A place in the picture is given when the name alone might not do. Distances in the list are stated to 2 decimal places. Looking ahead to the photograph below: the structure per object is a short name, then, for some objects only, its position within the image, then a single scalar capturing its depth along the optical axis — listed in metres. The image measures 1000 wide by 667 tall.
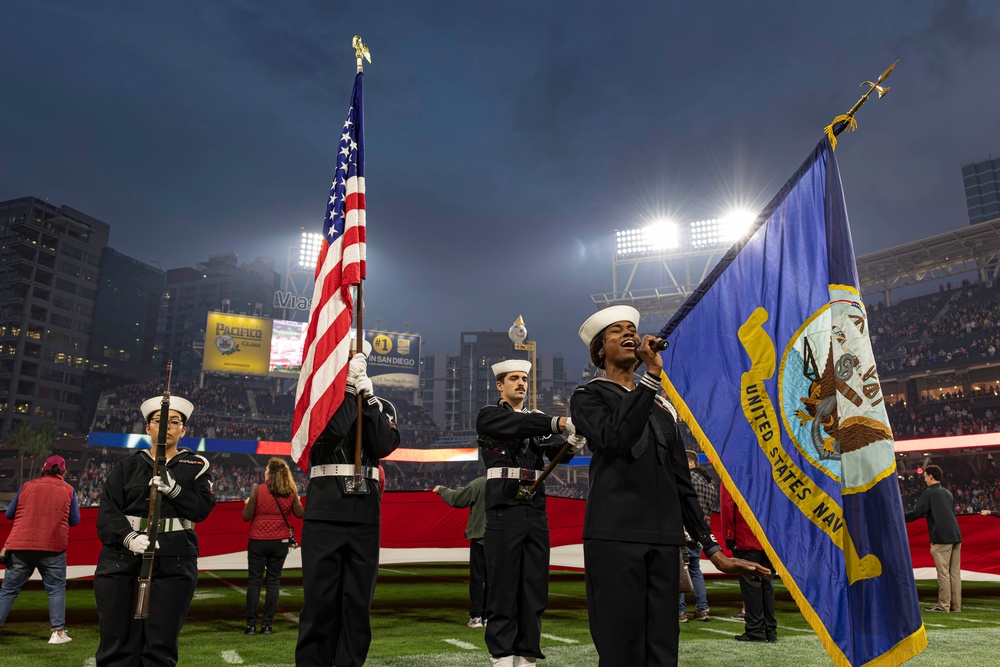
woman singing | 3.48
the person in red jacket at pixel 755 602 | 8.40
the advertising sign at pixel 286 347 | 56.53
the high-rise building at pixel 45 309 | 85.06
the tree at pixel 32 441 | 69.38
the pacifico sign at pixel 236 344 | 54.81
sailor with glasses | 5.17
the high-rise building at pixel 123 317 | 109.62
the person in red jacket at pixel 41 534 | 8.77
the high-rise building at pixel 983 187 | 179.61
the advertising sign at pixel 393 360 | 64.38
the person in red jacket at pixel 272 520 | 9.38
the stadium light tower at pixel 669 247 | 46.12
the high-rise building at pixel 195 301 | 140.31
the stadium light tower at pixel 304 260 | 67.21
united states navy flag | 4.82
